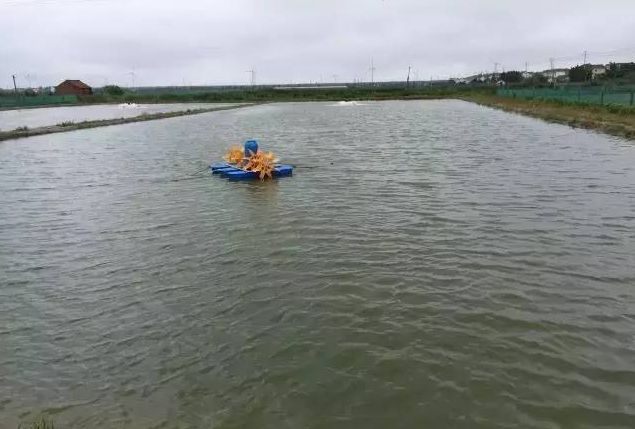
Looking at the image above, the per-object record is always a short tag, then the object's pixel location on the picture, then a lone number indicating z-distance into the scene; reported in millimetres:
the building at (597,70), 108656
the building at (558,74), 118156
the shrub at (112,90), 123125
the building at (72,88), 109938
